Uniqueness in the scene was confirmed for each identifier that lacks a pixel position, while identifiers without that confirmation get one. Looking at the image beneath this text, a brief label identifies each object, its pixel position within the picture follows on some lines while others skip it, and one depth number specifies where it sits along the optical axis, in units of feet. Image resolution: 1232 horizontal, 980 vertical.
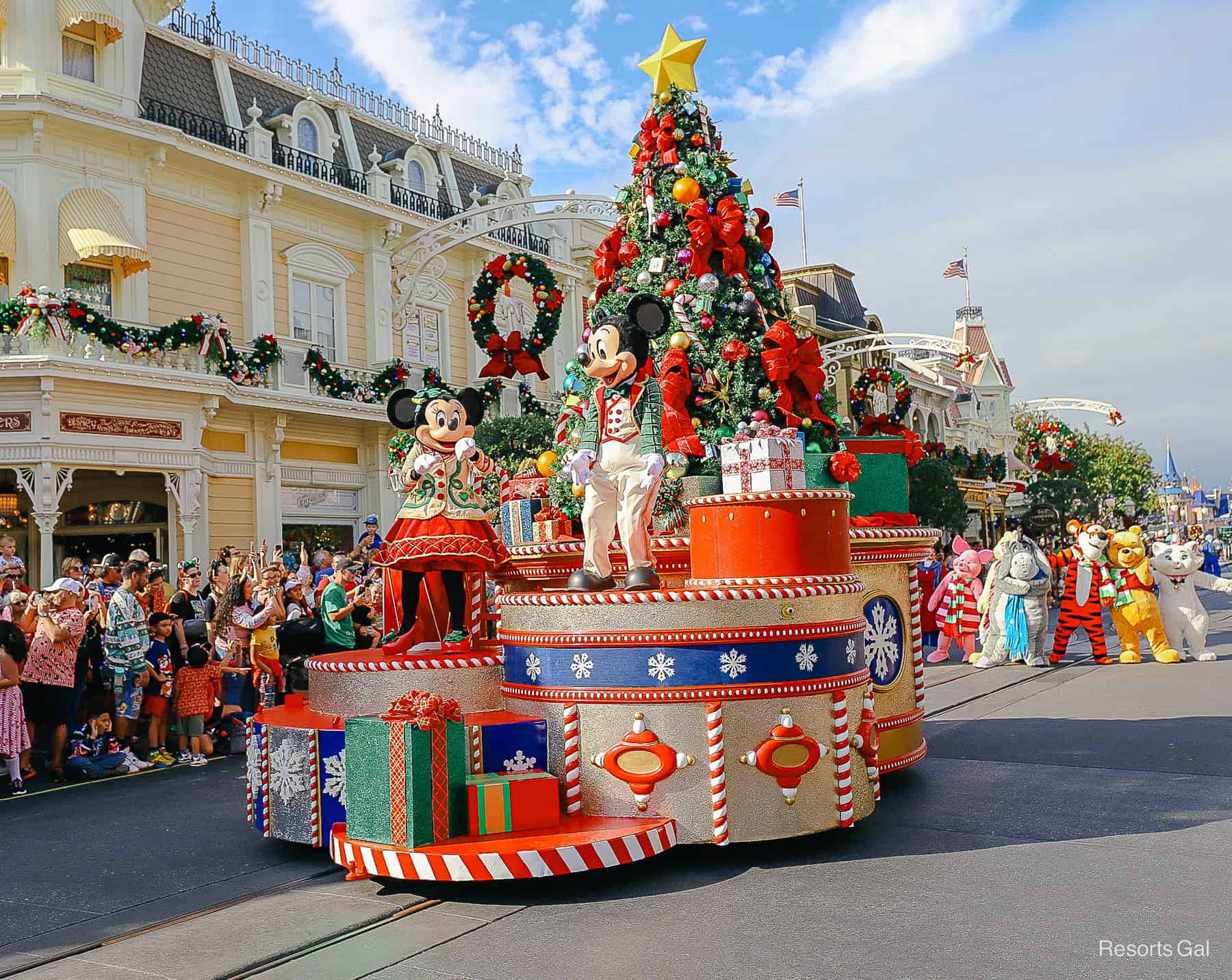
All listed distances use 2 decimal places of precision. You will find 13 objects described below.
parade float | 17.25
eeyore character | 47.09
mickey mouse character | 20.86
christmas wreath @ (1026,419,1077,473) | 79.92
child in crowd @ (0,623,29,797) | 26.99
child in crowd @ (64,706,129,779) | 28.84
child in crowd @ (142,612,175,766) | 30.78
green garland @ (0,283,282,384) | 46.55
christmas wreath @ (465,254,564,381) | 41.14
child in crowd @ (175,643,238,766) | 31.37
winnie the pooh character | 46.44
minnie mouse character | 21.98
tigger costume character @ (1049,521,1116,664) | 48.06
